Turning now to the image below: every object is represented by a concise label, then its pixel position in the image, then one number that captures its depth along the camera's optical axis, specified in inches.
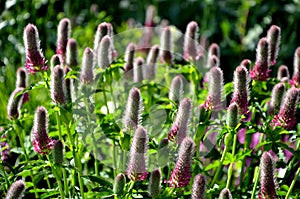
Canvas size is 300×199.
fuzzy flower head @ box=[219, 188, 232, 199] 127.0
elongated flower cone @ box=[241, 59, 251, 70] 169.7
